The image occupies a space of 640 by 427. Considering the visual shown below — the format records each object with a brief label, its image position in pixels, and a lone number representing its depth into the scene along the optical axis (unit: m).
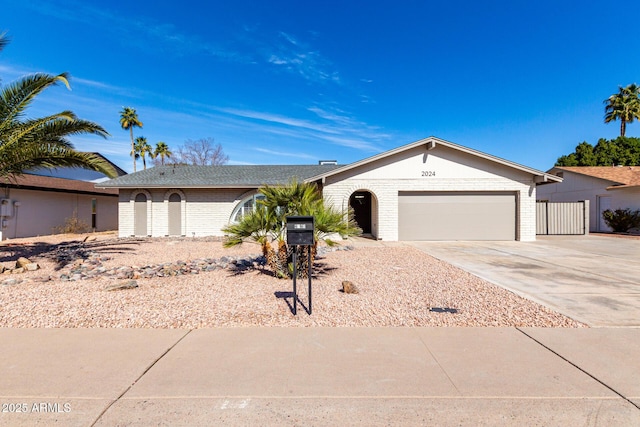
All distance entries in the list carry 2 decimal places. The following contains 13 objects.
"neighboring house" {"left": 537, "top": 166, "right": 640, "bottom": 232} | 20.80
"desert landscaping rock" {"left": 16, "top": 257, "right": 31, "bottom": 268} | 8.93
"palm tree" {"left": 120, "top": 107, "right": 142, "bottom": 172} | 40.65
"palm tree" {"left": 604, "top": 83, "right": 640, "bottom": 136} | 38.06
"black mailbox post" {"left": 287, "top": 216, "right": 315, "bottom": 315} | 5.20
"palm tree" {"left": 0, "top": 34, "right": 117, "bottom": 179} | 9.33
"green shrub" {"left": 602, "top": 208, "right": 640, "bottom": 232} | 19.97
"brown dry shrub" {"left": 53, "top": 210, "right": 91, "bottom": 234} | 19.62
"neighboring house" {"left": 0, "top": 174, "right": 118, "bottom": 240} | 17.17
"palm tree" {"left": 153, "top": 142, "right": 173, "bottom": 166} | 44.50
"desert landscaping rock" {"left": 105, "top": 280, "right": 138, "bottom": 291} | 6.70
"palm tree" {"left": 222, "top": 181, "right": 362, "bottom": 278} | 7.57
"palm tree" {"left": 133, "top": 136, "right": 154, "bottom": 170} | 43.81
